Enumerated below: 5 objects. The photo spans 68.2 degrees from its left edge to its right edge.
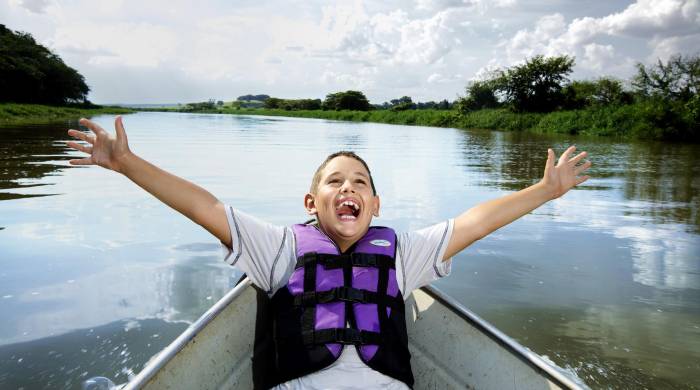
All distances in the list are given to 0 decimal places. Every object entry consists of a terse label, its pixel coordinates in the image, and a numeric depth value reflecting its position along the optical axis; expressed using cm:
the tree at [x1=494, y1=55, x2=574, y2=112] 3938
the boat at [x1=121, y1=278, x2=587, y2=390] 211
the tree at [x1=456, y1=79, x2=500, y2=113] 4403
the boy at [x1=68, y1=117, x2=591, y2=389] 202
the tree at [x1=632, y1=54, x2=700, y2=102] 2653
